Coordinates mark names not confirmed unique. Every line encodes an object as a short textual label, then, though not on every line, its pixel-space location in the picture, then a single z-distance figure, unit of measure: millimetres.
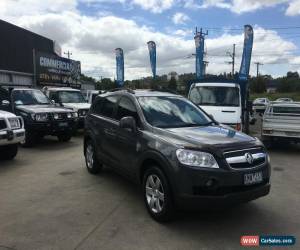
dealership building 20335
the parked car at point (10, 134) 5840
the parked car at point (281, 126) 7439
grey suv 3089
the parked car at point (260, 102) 24640
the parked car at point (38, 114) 7681
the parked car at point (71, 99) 9845
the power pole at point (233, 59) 48135
